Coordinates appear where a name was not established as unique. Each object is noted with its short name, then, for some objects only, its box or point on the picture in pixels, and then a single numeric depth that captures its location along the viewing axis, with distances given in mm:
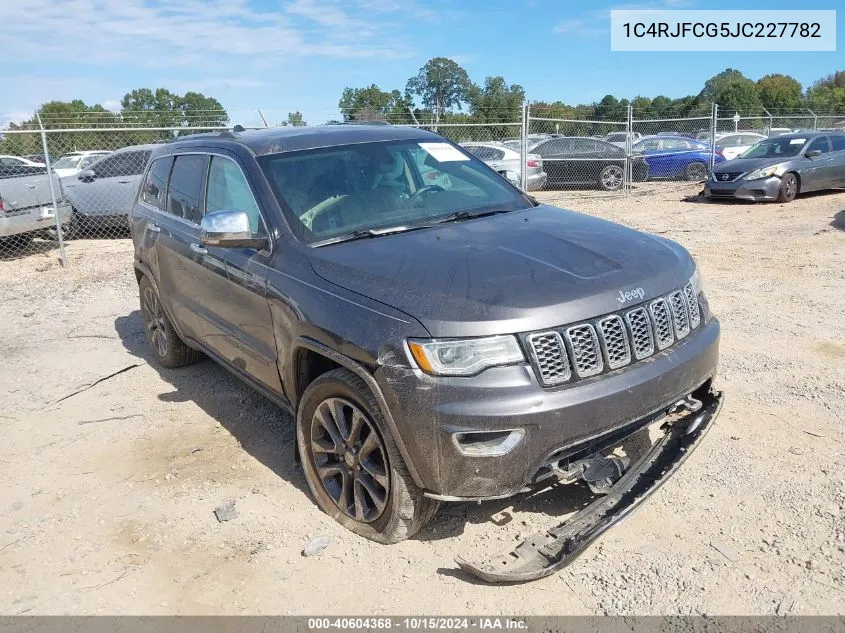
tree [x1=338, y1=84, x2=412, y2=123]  16316
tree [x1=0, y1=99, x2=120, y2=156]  13620
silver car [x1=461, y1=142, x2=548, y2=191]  15906
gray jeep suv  2654
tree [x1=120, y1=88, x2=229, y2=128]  16047
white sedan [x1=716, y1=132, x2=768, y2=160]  19938
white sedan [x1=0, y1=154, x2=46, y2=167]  10886
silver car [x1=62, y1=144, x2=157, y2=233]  11984
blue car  19000
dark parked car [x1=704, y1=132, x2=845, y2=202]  13867
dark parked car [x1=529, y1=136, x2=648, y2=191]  17672
